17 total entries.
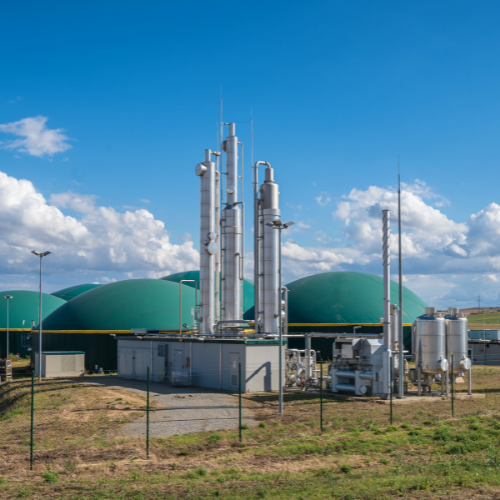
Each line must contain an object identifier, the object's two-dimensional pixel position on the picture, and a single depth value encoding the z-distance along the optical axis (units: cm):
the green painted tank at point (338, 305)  5441
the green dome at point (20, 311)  6700
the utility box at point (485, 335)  5578
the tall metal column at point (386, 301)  2927
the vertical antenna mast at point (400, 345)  2872
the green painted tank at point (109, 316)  4978
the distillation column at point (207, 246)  3884
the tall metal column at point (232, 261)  3909
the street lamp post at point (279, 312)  2460
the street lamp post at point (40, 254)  3924
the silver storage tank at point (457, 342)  3125
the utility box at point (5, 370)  4590
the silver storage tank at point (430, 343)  3086
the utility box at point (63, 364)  4362
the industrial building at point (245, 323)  3098
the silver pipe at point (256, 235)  3697
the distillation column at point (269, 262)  3584
